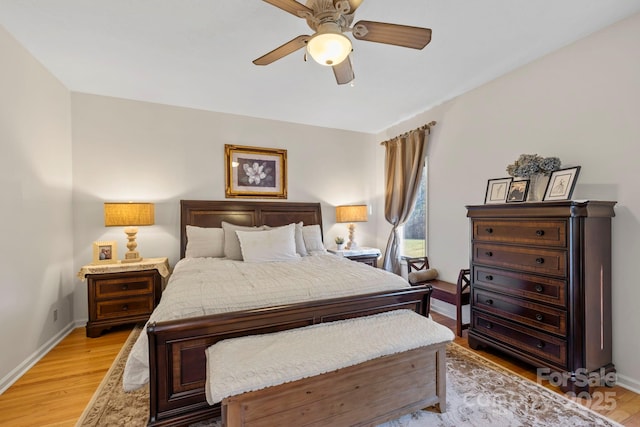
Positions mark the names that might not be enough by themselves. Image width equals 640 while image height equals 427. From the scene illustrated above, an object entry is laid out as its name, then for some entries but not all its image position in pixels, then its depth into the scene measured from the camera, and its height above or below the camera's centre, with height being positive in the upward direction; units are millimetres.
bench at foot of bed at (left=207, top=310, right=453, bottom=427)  1382 -844
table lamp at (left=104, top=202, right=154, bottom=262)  3143 -38
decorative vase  2375 +201
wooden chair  2965 -880
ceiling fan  1604 +1095
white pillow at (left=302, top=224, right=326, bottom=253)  3838 -356
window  3990 -264
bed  1637 -748
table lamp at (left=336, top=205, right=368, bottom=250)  4445 -43
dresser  1984 -584
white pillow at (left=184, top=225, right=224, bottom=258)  3406 -352
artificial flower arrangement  2326 +375
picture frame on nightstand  3176 -424
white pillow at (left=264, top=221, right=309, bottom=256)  3604 -389
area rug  1737 -1288
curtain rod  3682 +1135
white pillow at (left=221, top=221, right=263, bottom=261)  3314 -341
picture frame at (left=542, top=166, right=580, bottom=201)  2180 +210
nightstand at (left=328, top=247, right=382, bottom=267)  4128 -621
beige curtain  3844 +486
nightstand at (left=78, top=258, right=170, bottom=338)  2969 -833
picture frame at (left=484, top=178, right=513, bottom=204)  2674 +201
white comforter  1721 -535
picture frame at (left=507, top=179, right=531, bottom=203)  2449 +177
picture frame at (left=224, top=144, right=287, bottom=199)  4008 +603
